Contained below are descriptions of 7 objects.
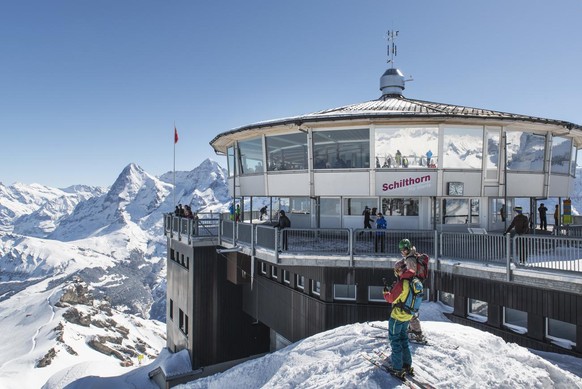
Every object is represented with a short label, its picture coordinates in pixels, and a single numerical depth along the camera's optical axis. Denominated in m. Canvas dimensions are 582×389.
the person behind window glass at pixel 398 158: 15.84
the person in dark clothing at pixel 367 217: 15.71
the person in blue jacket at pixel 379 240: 13.27
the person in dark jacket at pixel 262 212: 28.02
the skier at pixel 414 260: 7.46
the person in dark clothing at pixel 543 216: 18.64
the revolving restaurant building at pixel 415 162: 15.65
